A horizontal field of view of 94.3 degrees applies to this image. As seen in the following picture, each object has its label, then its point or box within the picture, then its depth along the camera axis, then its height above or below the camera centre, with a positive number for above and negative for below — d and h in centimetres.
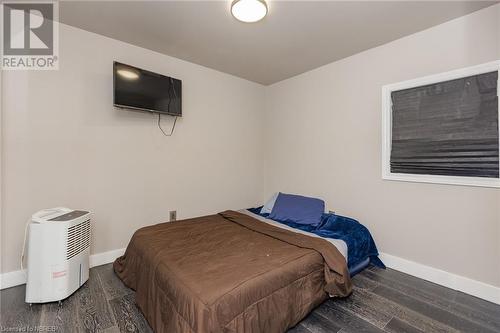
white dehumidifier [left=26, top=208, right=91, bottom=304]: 185 -75
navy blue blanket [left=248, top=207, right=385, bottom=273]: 240 -73
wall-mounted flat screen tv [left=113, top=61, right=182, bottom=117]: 253 +89
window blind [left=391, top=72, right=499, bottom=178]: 203 +37
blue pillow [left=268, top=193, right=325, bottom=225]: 282 -55
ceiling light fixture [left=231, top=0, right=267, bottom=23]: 188 +131
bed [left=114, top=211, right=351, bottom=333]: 136 -76
